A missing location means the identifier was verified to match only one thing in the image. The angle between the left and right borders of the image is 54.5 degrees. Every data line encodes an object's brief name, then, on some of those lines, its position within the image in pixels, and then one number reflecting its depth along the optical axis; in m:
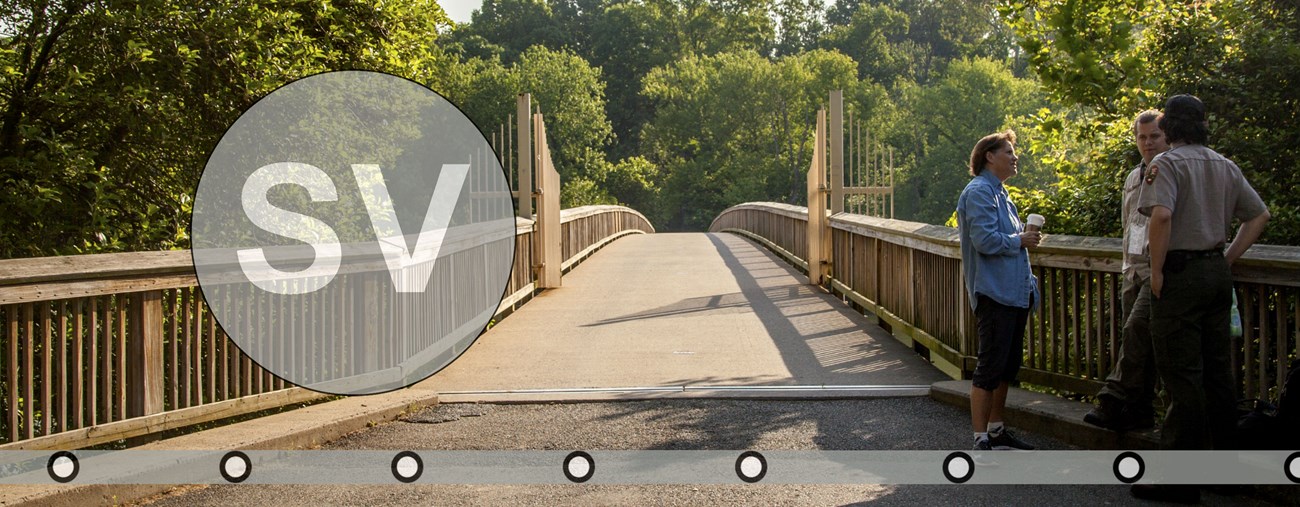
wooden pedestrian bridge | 5.53
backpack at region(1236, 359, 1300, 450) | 4.96
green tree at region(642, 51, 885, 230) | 73.94
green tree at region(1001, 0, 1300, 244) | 8.87
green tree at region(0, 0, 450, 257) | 9.34
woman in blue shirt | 5.95
